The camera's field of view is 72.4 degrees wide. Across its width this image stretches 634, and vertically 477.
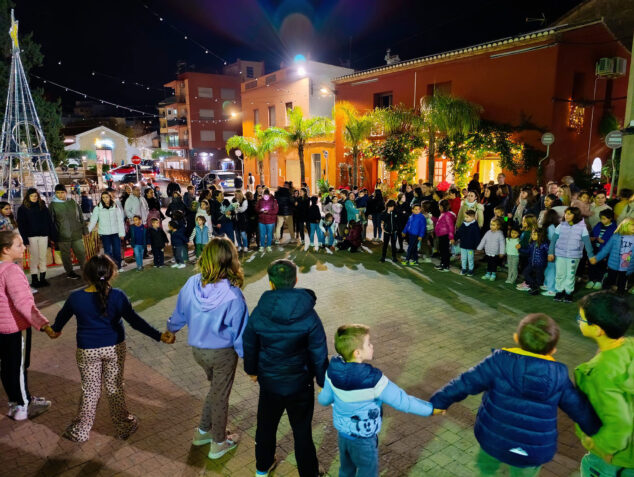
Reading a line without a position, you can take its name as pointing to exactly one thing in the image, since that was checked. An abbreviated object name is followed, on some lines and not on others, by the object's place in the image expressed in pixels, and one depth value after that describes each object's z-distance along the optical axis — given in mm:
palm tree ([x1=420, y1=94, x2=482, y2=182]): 16906
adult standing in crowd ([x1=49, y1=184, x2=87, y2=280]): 9141
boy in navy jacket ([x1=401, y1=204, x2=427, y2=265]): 10195
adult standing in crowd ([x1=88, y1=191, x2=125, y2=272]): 9422
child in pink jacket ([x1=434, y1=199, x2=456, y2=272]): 10000
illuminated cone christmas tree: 13995
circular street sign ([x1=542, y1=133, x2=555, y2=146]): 15531
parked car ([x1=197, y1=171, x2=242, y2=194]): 27453
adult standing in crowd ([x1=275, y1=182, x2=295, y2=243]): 12648
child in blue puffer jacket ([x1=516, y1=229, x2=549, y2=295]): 8219
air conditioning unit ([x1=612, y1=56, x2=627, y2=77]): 16469
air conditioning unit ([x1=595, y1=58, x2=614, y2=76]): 16312
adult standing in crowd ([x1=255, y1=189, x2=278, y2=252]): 12055
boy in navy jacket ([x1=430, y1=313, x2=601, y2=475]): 2434
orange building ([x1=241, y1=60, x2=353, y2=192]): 28767
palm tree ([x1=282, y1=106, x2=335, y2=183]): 25672
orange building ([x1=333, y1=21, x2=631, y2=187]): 16109
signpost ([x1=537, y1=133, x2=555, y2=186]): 15547
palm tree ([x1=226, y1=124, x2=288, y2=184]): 26688
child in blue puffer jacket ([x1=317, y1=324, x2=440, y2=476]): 2699
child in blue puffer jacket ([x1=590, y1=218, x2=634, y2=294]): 7270
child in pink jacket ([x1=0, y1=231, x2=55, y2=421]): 4094
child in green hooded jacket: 2408
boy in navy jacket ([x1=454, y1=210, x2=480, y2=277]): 9477
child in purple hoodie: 3504
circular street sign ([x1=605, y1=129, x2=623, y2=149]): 11773
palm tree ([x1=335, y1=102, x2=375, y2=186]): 21156
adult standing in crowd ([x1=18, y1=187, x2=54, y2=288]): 8602
